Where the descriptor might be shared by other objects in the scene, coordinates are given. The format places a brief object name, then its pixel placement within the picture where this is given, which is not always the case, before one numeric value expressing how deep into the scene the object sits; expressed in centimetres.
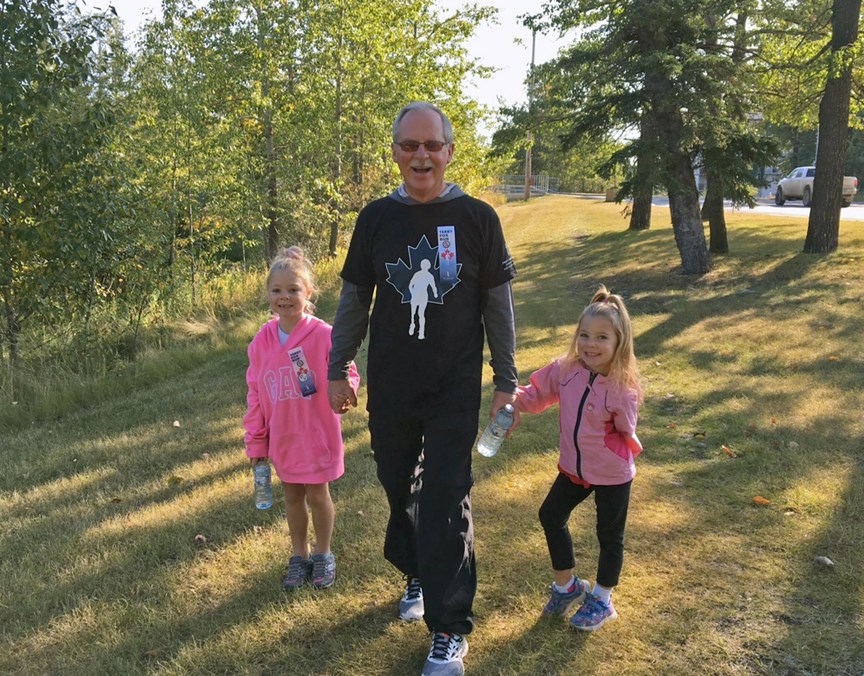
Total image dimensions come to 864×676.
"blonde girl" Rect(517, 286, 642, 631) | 284
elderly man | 265
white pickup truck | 2873
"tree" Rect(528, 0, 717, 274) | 1075
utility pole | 1289
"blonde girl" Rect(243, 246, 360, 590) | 325
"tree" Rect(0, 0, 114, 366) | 709
